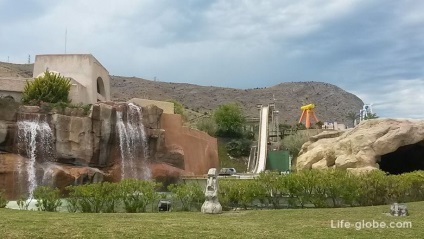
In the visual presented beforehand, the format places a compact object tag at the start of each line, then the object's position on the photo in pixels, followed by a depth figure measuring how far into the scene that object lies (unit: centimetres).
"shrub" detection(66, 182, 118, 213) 1538
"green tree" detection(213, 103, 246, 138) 6044
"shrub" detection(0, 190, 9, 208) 1549
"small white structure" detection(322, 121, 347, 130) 6398
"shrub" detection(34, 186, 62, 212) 1508
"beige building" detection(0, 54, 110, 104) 4041
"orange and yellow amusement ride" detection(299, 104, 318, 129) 6719
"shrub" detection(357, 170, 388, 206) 1702
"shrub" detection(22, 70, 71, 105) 3428
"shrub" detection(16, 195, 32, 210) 1576
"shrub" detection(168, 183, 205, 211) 1619
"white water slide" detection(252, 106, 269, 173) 4629
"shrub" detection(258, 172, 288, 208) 1673
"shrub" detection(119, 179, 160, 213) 1548
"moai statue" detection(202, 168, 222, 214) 1402
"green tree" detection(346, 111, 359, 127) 8936
